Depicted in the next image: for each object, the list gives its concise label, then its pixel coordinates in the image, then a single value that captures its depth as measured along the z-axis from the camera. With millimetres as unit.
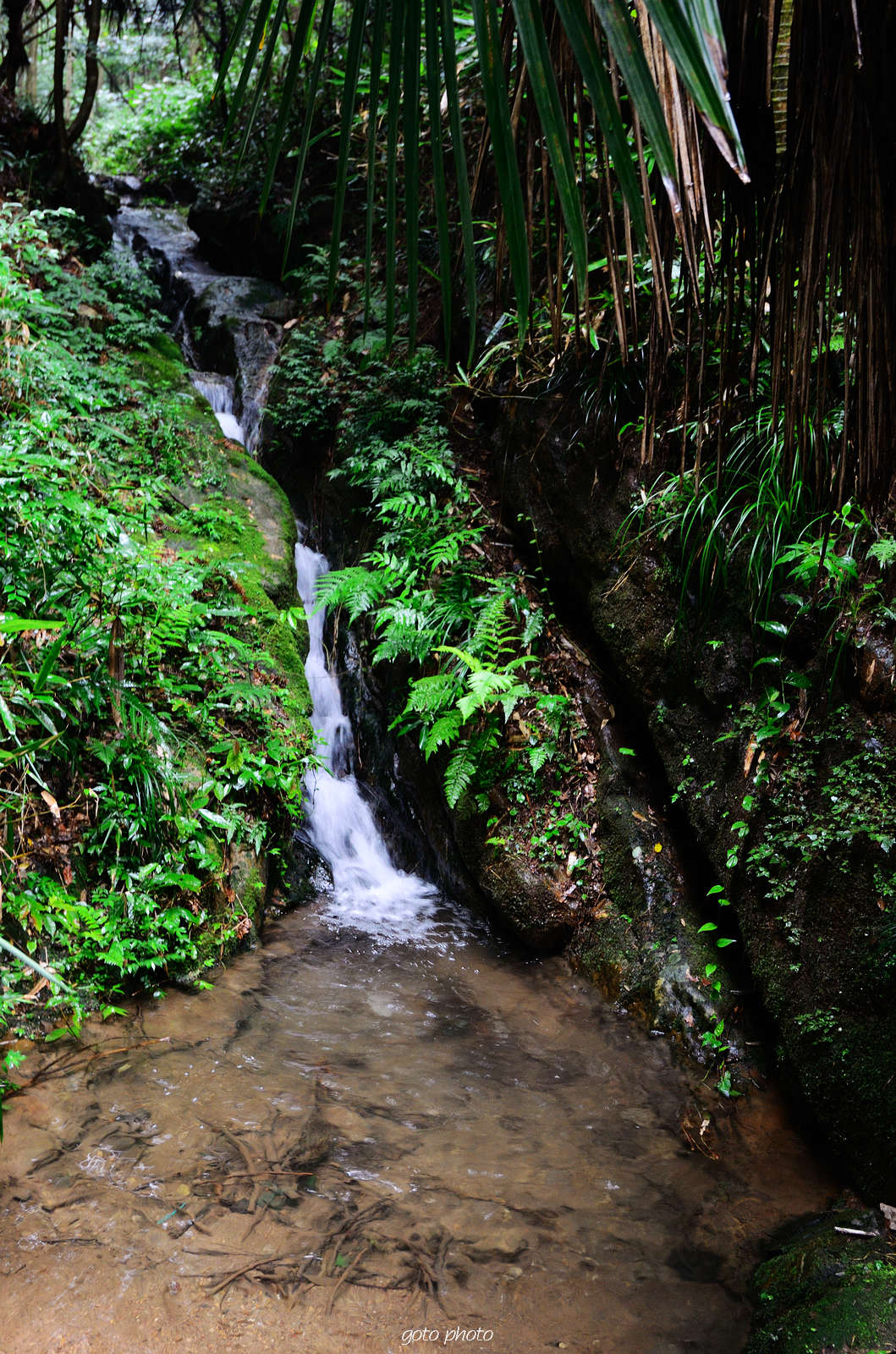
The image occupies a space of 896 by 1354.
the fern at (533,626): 5410
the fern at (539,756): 4943
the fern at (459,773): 4934
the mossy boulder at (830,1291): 2326
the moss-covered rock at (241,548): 4512
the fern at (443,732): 5098
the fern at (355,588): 5824
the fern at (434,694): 5305
